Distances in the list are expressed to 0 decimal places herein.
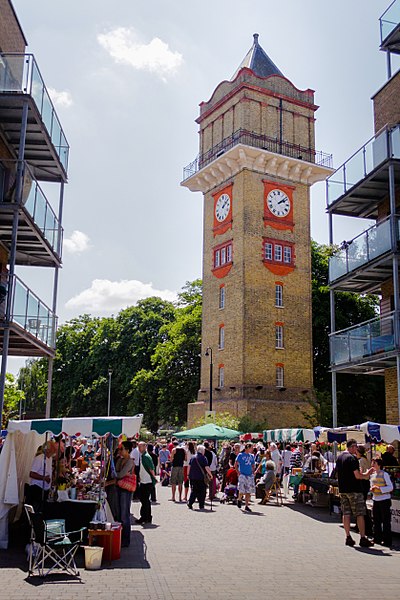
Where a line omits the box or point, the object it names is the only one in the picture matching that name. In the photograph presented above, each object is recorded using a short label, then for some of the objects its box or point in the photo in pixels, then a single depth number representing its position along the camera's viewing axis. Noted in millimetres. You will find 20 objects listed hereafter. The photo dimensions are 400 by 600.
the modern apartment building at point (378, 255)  20953
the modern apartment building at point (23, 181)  17500
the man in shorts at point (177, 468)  20125
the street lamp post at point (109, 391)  54356
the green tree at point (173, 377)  50759
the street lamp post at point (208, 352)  42884
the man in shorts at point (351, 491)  12711
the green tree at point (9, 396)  32031
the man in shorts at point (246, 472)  18469
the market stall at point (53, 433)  11400
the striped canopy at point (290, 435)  20416
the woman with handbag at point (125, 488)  12023
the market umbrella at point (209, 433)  24828
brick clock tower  42531
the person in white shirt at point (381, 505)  12711
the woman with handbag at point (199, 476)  18641
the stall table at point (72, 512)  11234
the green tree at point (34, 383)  66000
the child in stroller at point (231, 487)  20547
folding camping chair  9469
